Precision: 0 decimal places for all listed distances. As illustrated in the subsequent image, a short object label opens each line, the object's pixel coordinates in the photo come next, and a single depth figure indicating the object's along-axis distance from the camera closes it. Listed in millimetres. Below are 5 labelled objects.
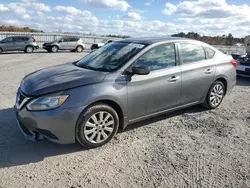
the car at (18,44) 15888
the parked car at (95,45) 21102
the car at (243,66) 6852
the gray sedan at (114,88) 2590
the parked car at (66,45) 17736
